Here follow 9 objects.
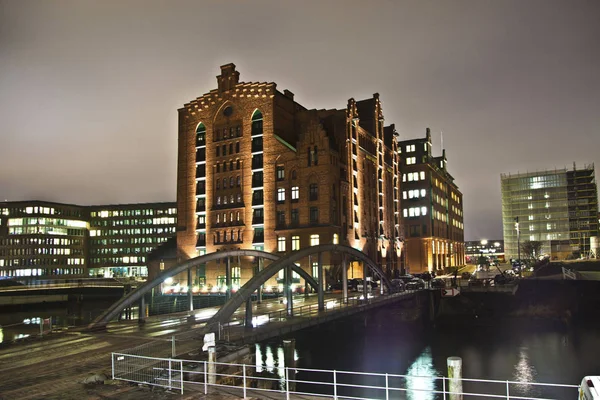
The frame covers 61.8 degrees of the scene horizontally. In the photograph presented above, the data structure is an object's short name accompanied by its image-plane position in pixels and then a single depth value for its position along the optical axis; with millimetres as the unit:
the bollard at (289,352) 29425
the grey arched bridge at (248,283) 30998
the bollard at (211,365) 18531
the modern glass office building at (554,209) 137250
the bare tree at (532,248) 128375
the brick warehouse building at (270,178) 71938
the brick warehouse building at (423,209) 107312
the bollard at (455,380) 15805
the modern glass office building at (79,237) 142625
